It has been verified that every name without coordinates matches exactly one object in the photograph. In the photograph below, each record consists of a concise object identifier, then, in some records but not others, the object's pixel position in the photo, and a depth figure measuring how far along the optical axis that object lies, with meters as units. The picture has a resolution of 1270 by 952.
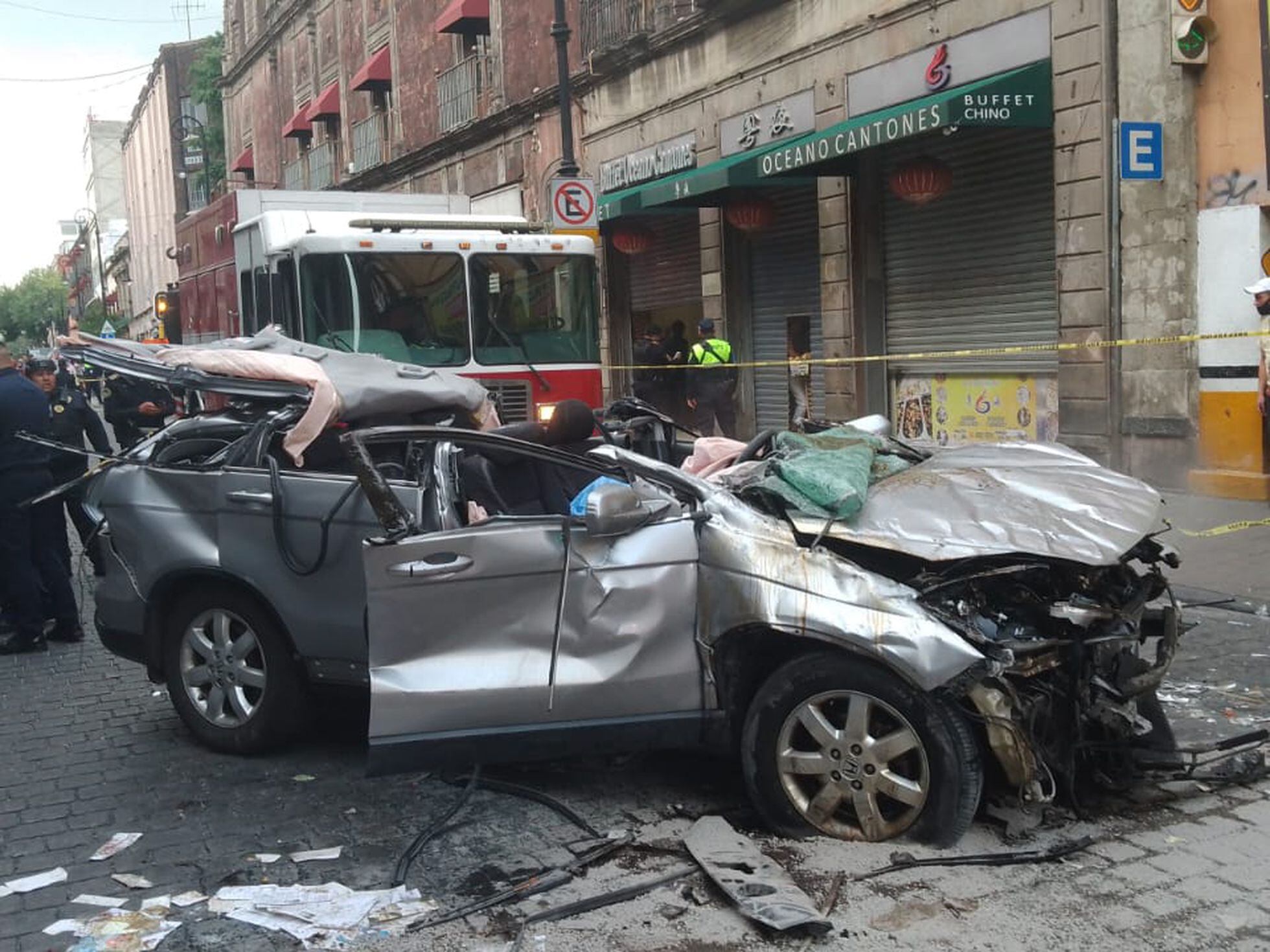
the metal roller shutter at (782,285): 17.95
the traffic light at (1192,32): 11.07
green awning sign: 12.73
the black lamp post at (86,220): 109.88
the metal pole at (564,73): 16.30
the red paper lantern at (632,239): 21.47
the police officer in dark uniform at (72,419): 9.94
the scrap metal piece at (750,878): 3.84
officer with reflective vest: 15.26
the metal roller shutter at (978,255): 13.91
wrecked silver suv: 4.26
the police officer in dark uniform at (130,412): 13.14
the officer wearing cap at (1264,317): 9.52
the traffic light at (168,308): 19.33
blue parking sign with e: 11.22
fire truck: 10.95
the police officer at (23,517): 8.02
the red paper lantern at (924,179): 14.34
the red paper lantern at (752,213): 17.92
